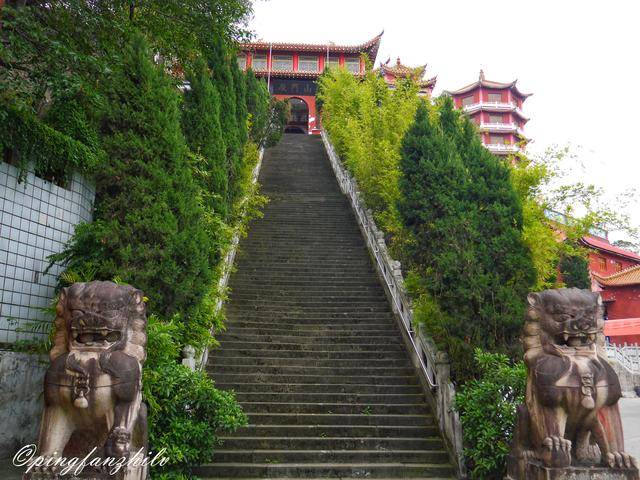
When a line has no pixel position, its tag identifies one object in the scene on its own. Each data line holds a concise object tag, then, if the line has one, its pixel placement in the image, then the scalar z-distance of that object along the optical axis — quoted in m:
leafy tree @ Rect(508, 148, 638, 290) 7.97
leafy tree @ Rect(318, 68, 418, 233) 11.68
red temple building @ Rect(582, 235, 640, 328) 20.78
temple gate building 34.44
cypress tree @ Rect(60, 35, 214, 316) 5.62
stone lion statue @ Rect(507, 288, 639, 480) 3.83
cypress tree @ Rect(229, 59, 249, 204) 10.66
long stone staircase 5.61
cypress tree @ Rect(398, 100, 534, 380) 6.02
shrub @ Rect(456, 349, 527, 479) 4.88
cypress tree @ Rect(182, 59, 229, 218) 8.54
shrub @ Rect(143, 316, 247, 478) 4.69
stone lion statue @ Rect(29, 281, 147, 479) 3.54
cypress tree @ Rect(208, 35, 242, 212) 10.44
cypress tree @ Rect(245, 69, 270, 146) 15.87
